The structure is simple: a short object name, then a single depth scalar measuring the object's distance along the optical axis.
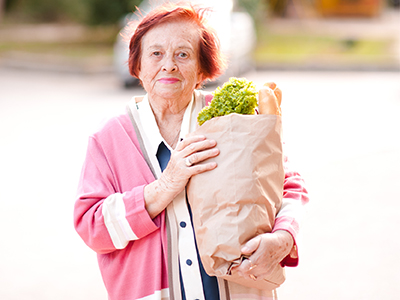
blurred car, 10.91
